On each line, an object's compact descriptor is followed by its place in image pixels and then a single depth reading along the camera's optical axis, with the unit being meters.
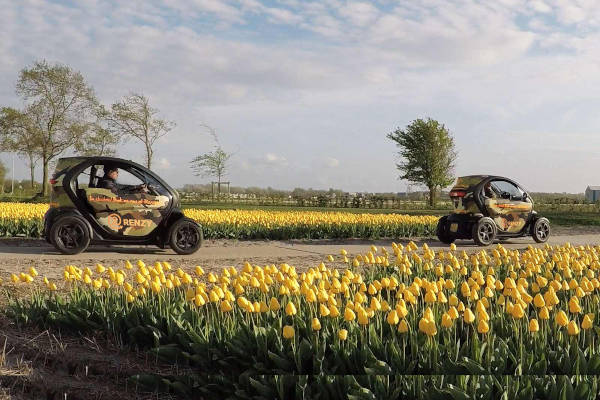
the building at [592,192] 61.96
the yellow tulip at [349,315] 3.19
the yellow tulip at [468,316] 3.15
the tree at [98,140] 39.06
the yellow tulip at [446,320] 3.12
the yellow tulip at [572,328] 3.07
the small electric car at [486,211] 12.81
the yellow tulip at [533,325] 3.10
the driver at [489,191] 12.99
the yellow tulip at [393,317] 3.13
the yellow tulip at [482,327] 3.01
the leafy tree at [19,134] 40.66
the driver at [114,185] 9.75
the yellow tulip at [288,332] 3.22
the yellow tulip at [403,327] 3.21
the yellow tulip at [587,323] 3.25
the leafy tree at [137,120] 37.03
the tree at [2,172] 64.00
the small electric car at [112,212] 9.54
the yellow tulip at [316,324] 3.19
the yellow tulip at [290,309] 3.36
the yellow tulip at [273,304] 3.65
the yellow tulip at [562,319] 3.13
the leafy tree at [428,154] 49.00
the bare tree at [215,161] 40.81
